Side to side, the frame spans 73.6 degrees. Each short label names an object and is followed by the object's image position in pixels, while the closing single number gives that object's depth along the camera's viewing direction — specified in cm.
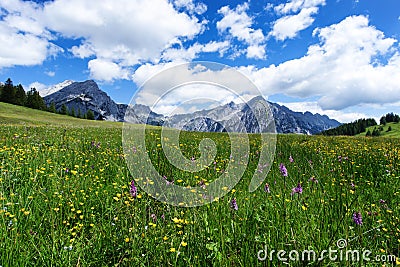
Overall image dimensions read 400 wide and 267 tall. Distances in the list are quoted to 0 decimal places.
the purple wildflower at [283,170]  289
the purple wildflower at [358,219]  251
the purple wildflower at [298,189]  270
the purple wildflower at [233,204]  273
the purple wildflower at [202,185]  385
